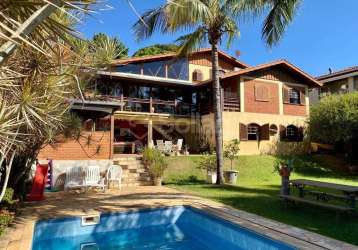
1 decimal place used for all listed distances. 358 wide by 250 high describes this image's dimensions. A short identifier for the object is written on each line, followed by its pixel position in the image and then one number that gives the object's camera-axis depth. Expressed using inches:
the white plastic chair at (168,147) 817.7
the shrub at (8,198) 337.1
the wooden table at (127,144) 772.4
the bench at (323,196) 325.7
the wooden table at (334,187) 321.4
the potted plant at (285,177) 403.2
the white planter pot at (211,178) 652.3
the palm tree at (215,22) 538.6
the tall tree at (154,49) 1771.7
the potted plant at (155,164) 630.5
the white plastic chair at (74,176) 556.8
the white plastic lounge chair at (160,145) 817.1
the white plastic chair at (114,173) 585.9
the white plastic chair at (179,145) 845.0
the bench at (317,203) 313.5
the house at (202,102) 936.3
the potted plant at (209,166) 654.7
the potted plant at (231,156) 636.1
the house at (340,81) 1170.0
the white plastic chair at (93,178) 540.5
